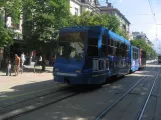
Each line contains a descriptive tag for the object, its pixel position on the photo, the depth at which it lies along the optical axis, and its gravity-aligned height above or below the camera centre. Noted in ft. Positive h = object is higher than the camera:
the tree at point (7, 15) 43.53 +11.67
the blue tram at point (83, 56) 28.46 +0.86
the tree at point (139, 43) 183.44 +18.90
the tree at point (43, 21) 54.37 +12.10
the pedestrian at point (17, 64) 45.29 -0.67
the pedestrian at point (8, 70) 43.51 -2.11
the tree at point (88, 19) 69.36 +16.59
